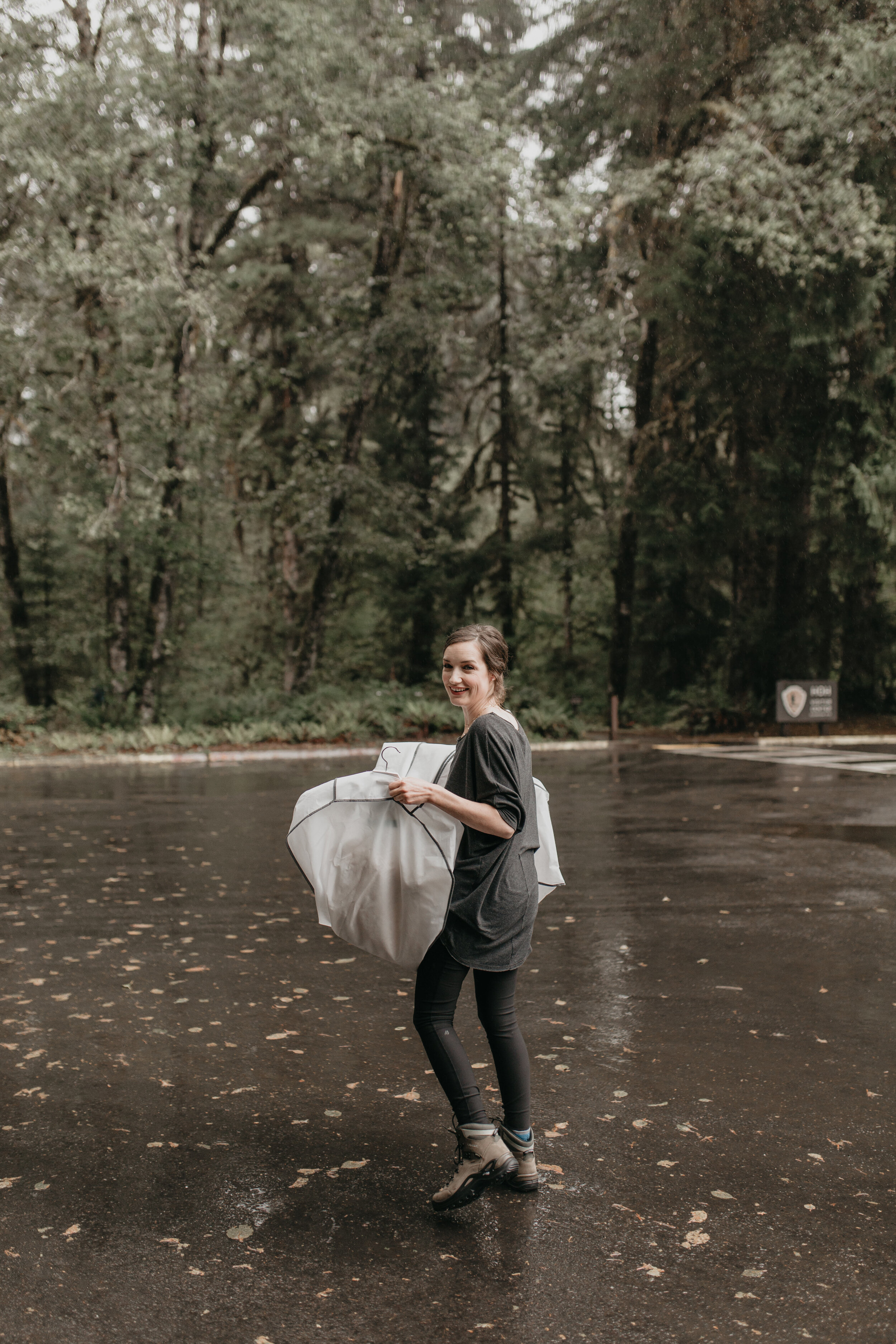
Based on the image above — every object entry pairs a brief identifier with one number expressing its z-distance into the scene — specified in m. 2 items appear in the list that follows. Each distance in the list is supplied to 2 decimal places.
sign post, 24.91
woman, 3.72
